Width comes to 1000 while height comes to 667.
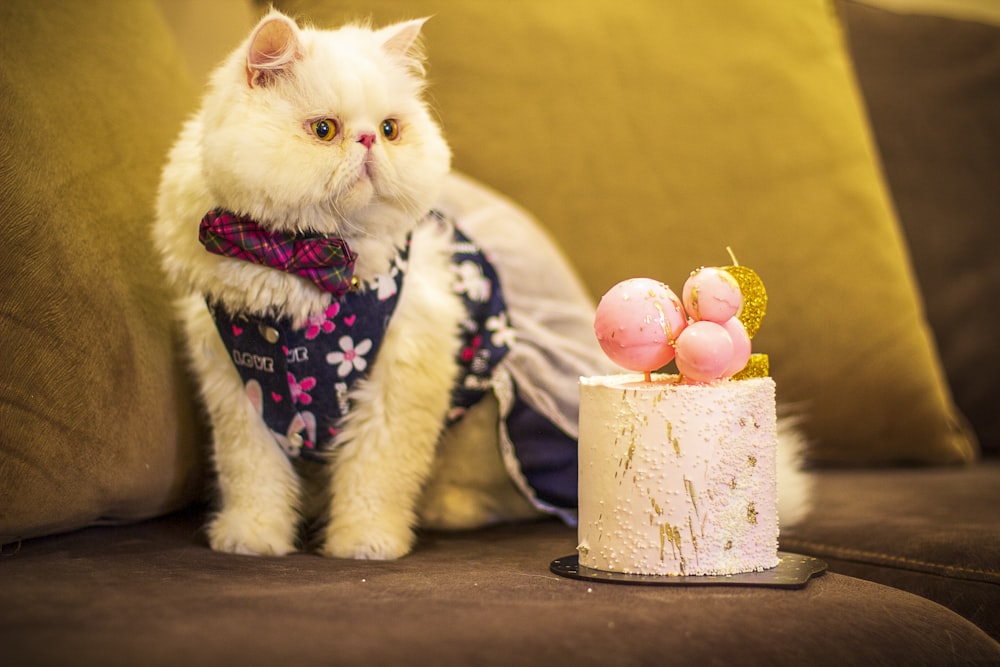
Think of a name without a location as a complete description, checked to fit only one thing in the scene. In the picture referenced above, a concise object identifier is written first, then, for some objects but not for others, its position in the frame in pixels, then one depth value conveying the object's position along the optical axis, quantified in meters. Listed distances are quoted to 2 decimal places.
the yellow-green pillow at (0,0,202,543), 0.88
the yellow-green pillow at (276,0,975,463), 1.48
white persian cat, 0.92
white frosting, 0.82
